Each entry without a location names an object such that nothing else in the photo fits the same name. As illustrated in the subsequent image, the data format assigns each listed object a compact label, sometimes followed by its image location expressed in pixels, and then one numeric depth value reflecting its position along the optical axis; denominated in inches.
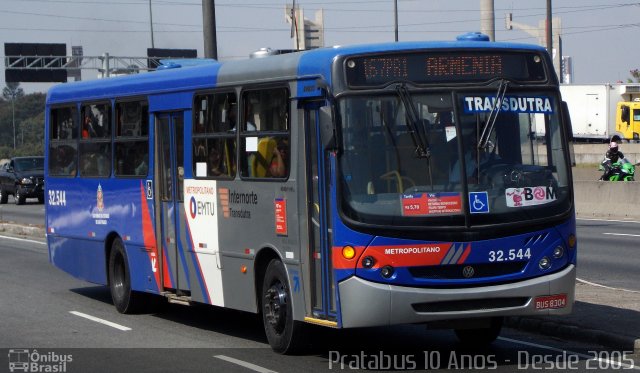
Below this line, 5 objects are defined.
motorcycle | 1229.1
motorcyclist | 1235.2
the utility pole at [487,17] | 2600.9
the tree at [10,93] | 6690.0
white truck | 2600.9
